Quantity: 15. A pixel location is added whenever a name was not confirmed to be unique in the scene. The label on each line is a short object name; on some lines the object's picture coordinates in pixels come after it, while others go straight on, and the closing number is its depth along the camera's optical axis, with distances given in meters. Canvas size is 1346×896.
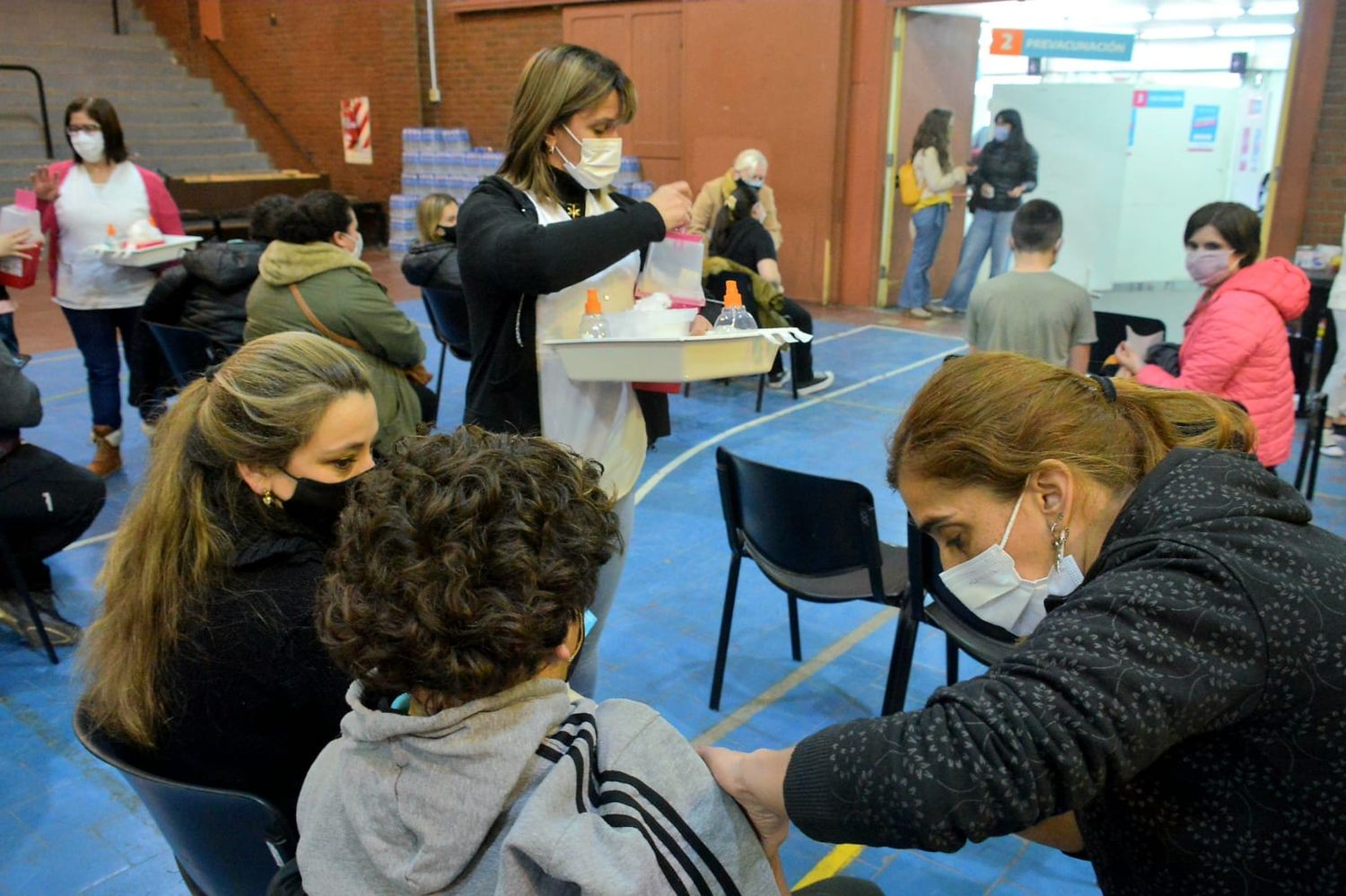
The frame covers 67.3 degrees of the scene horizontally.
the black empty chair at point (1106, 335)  4.78
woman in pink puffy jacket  3.33
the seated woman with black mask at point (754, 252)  6.61
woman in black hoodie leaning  0.92
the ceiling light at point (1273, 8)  12.64
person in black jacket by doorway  8.87
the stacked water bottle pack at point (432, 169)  11.75
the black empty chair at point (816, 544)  2.76
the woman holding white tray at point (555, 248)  2.10
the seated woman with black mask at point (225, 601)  1.47
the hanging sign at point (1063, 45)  10.65
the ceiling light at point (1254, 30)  14.83
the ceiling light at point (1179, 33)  15.45
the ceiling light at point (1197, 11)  13.33
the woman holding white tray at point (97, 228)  4.67
